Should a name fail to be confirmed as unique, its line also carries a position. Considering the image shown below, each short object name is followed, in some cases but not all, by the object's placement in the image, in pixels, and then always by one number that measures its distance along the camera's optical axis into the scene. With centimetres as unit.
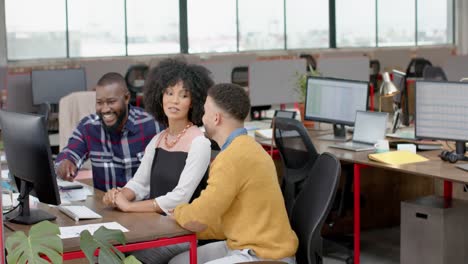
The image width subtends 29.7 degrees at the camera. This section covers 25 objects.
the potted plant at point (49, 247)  227
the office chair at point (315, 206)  326
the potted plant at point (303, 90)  638
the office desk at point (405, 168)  429
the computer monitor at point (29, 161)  320
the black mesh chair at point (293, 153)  496
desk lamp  576
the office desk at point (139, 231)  298
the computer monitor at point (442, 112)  477
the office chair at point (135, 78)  960
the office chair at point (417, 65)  1238
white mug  510
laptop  531
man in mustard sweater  313
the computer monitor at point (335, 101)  577
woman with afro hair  350
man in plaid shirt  409
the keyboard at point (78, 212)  335
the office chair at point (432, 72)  886
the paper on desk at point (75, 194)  377
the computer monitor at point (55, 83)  819
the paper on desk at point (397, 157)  471
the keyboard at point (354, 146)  526
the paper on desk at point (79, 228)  308
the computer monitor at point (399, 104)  605
